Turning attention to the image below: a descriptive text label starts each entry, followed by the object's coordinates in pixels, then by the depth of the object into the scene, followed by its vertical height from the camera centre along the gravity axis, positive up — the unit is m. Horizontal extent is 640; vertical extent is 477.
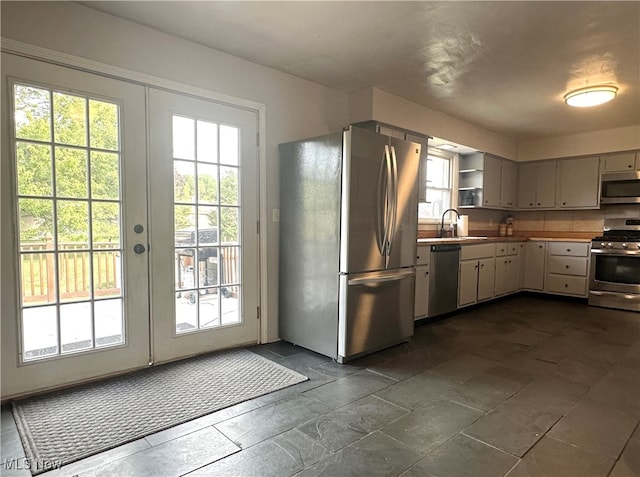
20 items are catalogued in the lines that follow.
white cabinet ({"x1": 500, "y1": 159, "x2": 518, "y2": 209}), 5.82 +0.59
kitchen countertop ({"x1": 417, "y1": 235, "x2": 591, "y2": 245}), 4.06 -0.23
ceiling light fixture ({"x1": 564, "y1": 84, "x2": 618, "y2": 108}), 3.49 +1.21
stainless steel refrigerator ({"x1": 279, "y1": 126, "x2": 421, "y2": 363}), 2.87 -0.17
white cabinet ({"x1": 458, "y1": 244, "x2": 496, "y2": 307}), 4.50 -0.64
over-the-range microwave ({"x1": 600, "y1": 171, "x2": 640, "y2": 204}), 5.08 +0.49
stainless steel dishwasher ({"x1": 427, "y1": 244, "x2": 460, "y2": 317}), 4.09 -0.63
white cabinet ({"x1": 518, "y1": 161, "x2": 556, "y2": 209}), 5.84 +0.60
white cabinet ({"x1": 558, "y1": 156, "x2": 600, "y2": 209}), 5.42 +0.60
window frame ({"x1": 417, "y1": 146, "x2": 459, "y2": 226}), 5.29 +0.67
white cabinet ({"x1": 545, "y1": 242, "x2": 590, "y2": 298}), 5.27 -0.64
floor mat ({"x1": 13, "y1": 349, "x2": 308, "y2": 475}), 1.83 -1.07
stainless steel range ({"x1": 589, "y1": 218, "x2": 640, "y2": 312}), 4.79 -0.59
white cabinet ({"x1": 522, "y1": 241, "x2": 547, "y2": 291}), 5.65 -0.64
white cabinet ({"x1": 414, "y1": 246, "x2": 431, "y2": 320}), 3.92 -0.64
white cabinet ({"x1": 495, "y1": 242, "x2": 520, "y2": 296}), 5.20 -0.65
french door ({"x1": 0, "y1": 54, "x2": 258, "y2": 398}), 2.22 -0.06
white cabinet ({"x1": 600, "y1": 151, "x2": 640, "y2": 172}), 5.11 +0.86
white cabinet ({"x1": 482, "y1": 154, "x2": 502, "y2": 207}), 5.41 +0.62
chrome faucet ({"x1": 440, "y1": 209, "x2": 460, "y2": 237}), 5.10 +0.05
